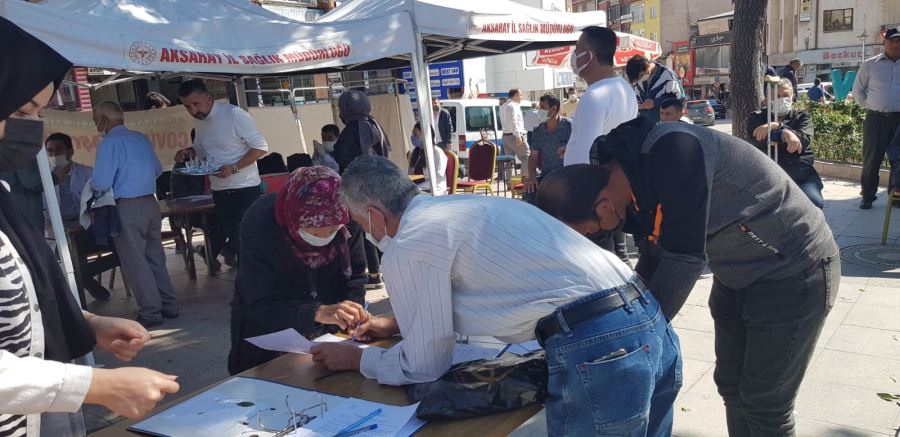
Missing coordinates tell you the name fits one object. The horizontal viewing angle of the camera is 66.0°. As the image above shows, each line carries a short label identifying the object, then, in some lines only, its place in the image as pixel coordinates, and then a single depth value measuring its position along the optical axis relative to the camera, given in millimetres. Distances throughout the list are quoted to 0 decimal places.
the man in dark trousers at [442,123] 12344
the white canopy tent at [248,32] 4312
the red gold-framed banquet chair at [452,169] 8352
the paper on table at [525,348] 2230
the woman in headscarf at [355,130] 6133
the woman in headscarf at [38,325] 1296
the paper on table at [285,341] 2318
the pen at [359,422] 1790
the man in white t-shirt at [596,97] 4281
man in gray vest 1899
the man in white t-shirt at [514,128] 12250
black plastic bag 1804
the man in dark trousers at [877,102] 7152
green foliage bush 9977
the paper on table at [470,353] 2111
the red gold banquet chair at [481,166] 9688
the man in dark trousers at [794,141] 4902
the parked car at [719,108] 35175
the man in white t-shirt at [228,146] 6004
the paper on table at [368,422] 1774
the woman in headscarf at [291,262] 2512
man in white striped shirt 1640
